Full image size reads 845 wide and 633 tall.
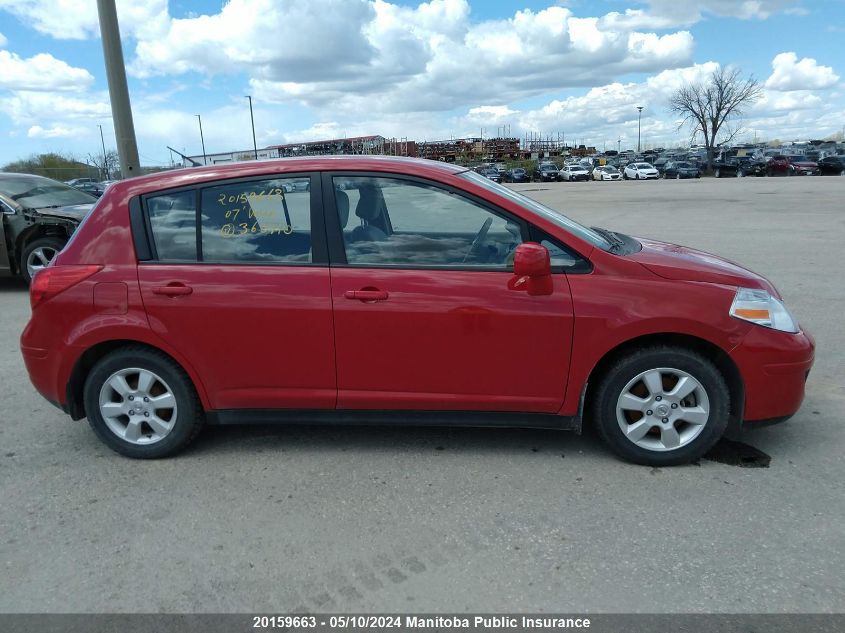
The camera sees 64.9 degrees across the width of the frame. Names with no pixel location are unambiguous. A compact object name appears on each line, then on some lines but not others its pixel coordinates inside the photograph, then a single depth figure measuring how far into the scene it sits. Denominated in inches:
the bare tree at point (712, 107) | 2938.0
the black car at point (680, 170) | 2156.7
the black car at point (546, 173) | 2506.2
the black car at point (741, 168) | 1993.6
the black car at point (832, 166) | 1764.3
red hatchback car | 135.6
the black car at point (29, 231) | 352.5
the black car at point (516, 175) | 2449.6
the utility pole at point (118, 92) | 376.8
